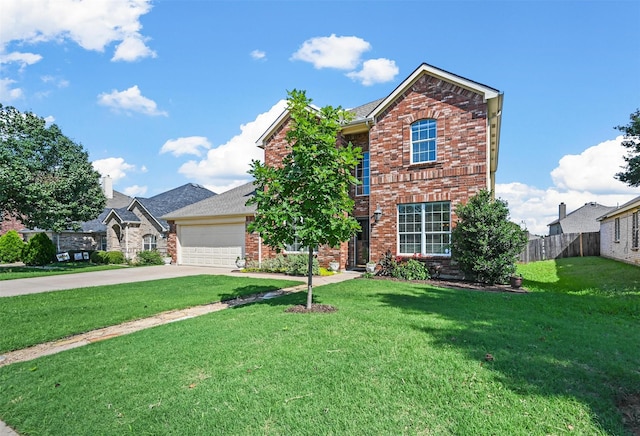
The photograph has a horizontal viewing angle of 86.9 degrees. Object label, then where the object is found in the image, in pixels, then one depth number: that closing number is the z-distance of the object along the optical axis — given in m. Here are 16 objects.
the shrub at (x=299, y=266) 14.33
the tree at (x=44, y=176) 17.52
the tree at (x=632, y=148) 12.84
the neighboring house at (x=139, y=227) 22.20
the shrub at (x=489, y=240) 11.12
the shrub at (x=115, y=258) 22.11
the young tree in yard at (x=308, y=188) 6.87
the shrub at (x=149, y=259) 20.91
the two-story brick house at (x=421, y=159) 12.55
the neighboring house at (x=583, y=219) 40.03
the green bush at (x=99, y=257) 22.34
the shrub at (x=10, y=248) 24.84
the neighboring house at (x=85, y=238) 27.14
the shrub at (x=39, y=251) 22.11
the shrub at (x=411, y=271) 12.59
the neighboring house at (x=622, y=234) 16.52
